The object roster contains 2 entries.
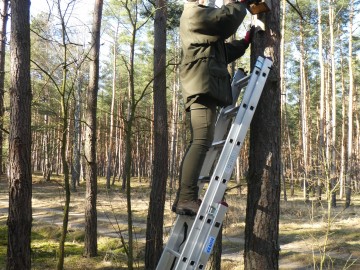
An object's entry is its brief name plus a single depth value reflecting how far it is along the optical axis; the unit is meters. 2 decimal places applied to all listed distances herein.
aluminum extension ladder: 2.63
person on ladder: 2.89
